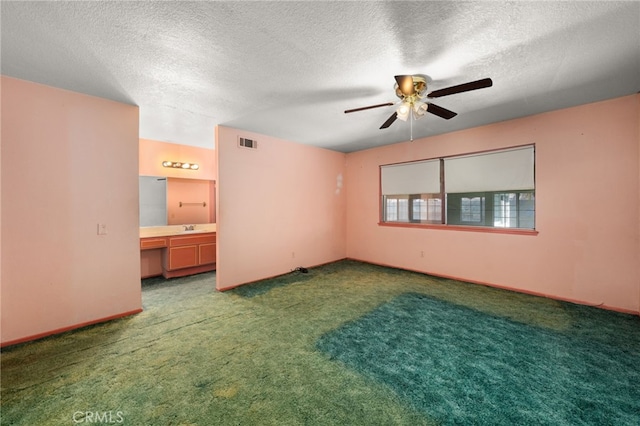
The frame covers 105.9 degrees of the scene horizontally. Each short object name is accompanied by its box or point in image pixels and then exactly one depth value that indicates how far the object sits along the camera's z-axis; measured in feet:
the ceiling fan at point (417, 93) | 6.80
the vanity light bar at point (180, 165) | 15.79
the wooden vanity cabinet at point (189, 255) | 14.16
